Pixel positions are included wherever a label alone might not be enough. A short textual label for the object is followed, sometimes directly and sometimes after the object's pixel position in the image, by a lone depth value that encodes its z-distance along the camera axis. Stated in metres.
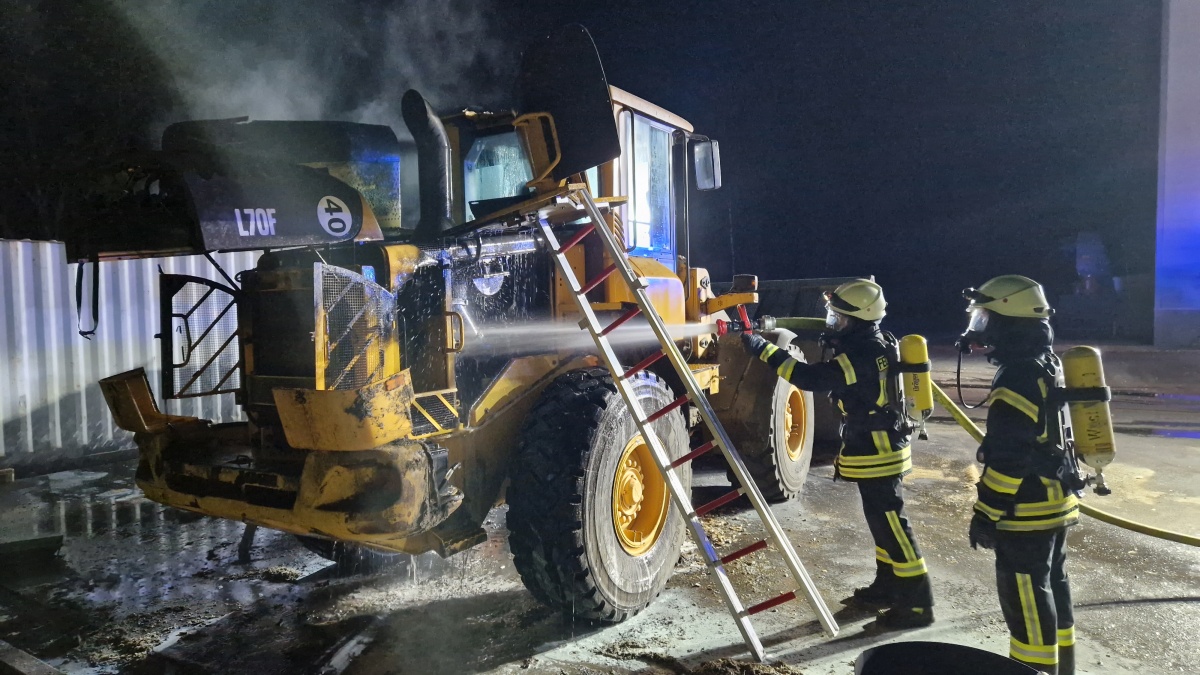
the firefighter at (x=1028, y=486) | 2.98
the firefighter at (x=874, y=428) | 3.90
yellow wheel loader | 2.97
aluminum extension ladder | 3.28
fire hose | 4.50
